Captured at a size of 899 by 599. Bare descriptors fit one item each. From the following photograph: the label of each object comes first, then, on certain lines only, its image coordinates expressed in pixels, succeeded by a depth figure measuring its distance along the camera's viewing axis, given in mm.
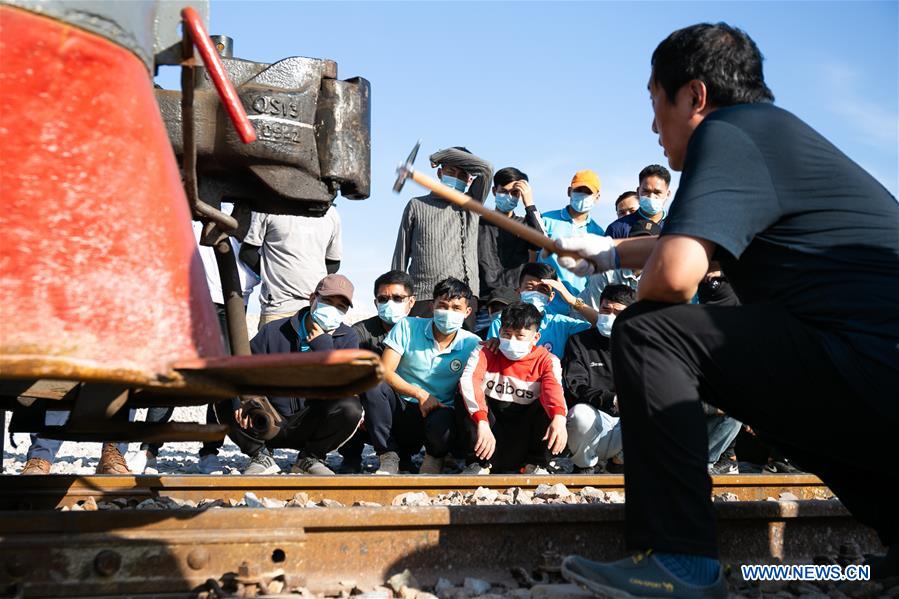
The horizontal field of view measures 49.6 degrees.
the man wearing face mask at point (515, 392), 6188
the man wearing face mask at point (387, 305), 7051
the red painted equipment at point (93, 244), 2086
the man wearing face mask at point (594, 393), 6277
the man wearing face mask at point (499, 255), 7763
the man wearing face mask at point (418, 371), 6441
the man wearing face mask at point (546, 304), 7102
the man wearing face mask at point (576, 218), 7742
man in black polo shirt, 2438
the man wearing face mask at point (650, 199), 7613
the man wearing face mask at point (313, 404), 6000
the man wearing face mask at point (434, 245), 7551
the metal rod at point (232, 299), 3135
